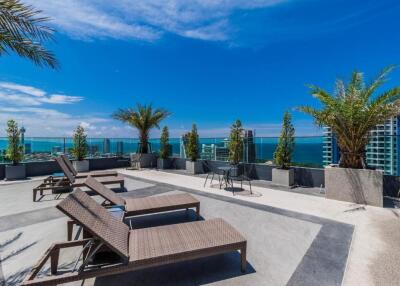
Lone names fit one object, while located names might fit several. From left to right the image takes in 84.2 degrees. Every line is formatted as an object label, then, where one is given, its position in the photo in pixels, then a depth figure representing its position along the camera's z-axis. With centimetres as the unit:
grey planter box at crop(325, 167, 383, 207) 538
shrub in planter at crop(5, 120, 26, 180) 890
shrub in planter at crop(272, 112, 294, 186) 771
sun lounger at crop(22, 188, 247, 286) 223
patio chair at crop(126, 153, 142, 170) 1235
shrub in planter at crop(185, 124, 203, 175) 1041
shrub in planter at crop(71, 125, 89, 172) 1077
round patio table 699
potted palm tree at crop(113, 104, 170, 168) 1314
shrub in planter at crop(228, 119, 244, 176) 891
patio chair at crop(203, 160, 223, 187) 1031
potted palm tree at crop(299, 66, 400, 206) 552
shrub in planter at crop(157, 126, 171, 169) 1190
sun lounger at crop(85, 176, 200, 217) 407
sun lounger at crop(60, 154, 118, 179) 757
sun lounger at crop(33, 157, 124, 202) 617
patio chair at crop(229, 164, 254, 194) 890
